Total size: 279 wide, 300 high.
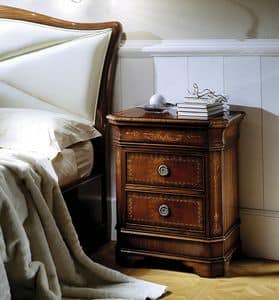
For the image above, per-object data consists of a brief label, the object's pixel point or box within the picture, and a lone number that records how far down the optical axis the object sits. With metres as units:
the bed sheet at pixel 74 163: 3.36
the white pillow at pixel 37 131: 3.33
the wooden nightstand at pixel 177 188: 3.29
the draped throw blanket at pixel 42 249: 2.82
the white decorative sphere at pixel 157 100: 3.55
